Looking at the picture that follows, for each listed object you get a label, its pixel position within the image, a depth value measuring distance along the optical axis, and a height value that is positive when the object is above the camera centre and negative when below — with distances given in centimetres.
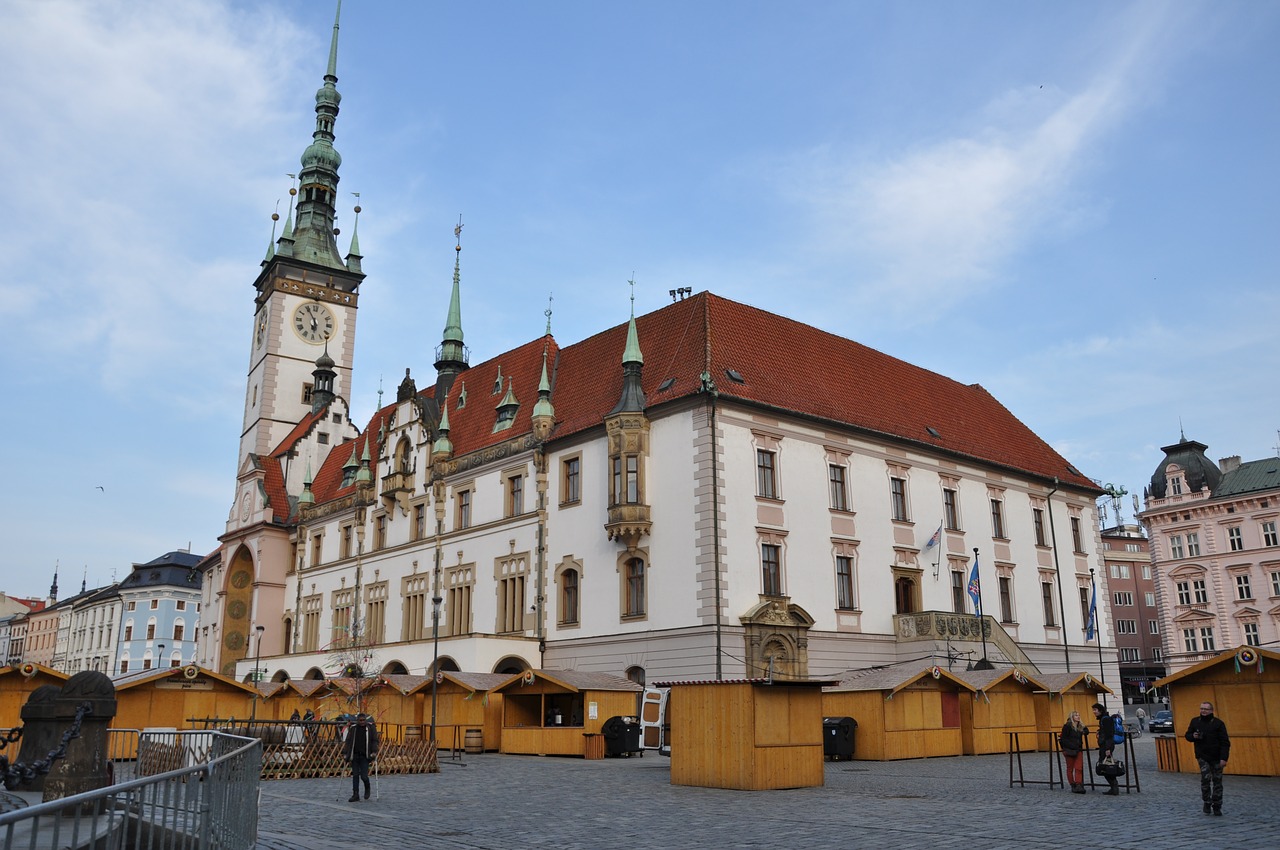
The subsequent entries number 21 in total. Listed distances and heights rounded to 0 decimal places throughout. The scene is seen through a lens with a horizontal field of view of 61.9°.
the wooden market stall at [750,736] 1911 -50
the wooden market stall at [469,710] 3284 +3
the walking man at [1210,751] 1462 -66
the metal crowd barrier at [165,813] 566 -62
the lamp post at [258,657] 4955 +276
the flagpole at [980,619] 3716 +295
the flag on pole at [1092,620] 4604 +352
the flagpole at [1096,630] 4621 +312
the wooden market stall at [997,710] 2989 -15
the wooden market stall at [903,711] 2780 -12
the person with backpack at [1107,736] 1855 -56
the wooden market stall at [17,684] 2941 +88
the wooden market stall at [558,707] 3100 +7
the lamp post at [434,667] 3172 +134
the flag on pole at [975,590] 3725 +390
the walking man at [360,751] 1798 -63
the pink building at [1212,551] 6800 +971
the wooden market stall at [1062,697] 3077 +20
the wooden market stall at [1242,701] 2158 +3
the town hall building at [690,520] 3447 +695
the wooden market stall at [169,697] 3216 +51
